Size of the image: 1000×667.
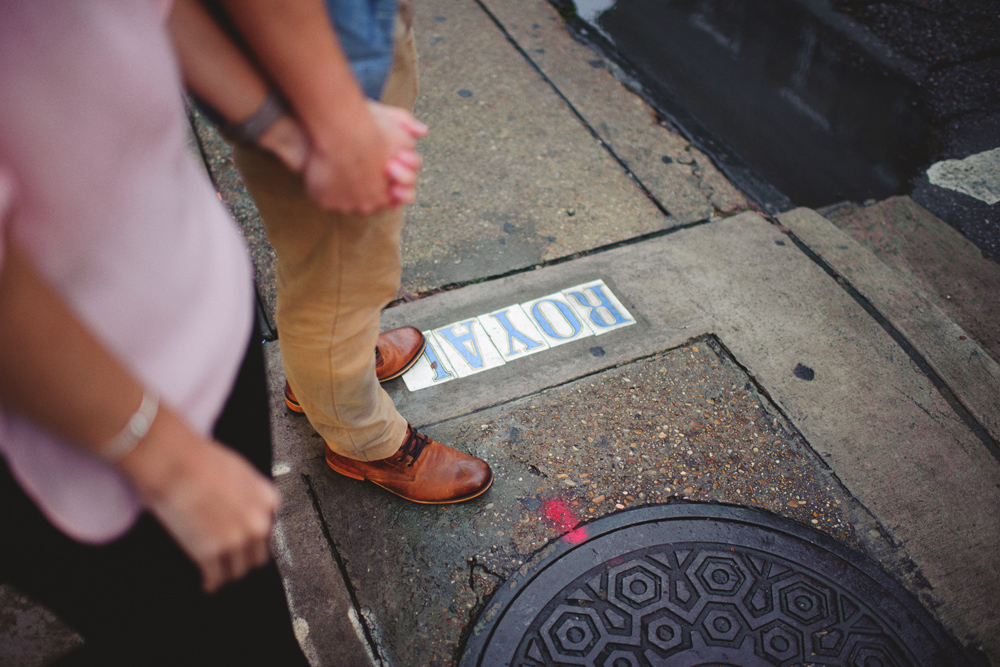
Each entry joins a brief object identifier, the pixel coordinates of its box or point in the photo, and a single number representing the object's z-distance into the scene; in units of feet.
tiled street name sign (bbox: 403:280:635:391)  6.64
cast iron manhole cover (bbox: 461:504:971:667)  4.98
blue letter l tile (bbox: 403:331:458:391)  6.48
